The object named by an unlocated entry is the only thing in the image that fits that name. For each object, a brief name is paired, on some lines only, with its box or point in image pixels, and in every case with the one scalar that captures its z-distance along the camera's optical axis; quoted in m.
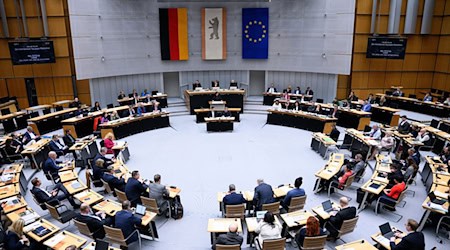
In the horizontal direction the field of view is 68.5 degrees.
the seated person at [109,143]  11.73
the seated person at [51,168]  9.77
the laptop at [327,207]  7.44
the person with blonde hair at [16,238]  6.02
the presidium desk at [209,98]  19.33
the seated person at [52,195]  7.98
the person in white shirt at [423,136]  12.02
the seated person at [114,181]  8.78
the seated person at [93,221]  6.84
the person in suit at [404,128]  13.15
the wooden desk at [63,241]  6.24
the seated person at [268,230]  6.30
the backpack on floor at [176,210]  8.41
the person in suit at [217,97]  18.79
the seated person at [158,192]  8.16
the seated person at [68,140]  12.59
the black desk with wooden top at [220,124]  16.03
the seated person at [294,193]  7.89
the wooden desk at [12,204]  7.46
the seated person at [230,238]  6.11
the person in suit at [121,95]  19.38
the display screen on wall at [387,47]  17.86
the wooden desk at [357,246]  6.09
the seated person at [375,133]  12.62
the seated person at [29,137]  12.54
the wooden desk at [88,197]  7.98
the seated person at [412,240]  5.87
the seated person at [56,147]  11.98
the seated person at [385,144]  12.04
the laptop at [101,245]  5.88
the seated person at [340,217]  6.98
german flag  20.94
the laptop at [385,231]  6.56
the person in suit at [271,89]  21.19
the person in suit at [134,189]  8.20
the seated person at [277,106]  17.21
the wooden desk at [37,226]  6.49
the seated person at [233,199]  7.63
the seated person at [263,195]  7.75
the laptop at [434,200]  7.75
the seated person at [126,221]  6.71
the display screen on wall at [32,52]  16.94
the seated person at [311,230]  6.20
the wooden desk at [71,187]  8.44
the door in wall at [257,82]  23.44
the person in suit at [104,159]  9.98
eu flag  21.30
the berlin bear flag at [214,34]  21.33
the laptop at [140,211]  7.18
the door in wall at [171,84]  22.92
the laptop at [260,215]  6.89
